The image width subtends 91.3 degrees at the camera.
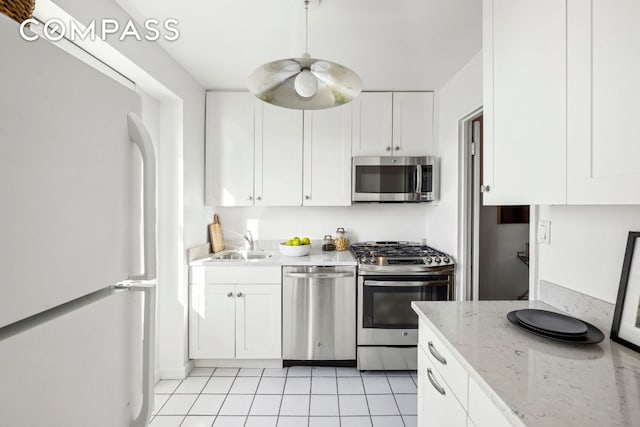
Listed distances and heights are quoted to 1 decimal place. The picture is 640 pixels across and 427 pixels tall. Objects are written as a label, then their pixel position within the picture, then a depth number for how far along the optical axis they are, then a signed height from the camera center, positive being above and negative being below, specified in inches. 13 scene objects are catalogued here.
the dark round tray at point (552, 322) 41.3 -15.8
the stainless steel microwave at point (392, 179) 109.6 +11.2
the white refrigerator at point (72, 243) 20.2 -2.7
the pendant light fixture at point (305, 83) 56.0 +24.1
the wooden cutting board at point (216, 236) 115.2 -9.7
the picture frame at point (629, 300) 38.9 -11.4
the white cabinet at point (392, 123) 113.1 +31.7
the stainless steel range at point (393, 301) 97.5 -28.7
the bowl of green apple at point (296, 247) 108.8 -13.1
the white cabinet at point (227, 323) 100.2 -36.2
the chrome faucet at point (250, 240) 120.7 -11.5
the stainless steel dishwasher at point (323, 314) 99.7 -33.0
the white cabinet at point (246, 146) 113.0 +23.1
